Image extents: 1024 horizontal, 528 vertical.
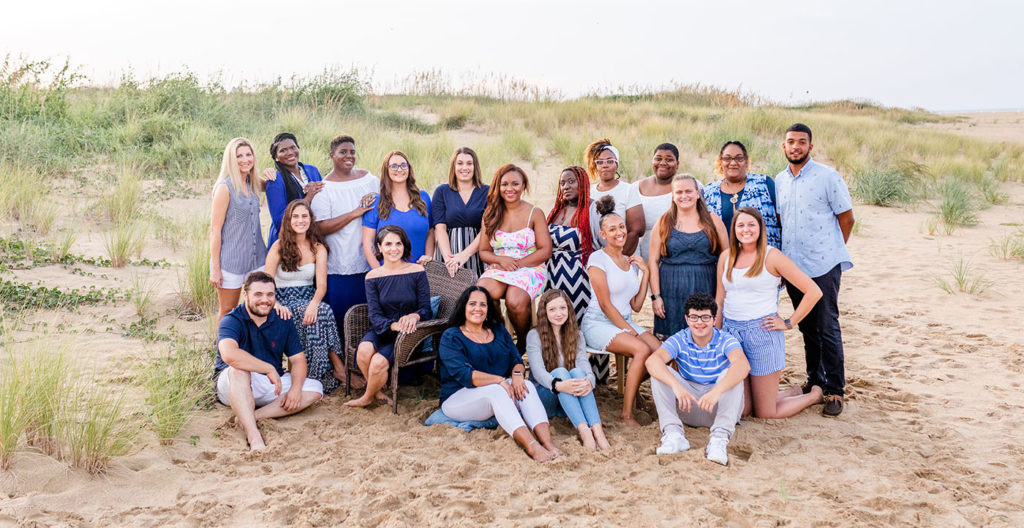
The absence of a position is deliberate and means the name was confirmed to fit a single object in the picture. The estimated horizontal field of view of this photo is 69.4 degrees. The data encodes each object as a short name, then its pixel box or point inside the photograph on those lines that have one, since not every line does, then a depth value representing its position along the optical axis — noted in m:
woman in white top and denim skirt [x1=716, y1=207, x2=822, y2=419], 4.72
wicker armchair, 5.00
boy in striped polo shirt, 4.50
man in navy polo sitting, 4.53
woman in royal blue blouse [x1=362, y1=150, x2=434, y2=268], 5.53
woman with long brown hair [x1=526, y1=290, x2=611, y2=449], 4.65
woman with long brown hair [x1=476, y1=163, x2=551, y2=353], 5.24
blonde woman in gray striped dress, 5.20
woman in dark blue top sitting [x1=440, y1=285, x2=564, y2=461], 4.51
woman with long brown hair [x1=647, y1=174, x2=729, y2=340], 5.03
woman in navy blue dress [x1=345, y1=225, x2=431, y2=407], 5.01
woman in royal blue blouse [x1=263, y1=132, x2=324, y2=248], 5.49
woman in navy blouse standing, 5.59
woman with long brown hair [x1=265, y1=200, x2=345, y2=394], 5.20
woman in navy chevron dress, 5.34
